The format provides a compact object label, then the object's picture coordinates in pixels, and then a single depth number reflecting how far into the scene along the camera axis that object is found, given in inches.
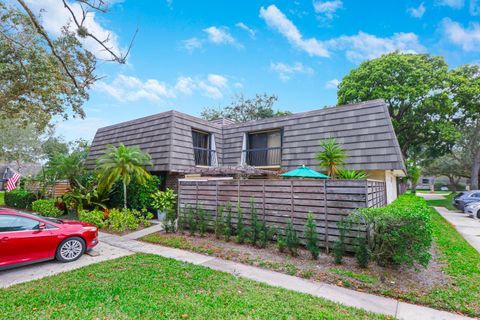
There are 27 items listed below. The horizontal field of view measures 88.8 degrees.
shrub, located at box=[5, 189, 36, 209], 571.8
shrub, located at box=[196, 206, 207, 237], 305.3
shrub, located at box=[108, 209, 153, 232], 347.9
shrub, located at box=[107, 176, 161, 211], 412.1
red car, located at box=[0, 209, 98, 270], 190.9
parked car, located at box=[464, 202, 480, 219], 536.1
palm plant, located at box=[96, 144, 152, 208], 351.3
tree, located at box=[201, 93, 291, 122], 1197.1
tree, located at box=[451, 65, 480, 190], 701.9
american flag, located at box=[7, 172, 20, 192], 735.0
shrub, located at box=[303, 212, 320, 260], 219.0
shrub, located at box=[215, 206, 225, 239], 289.4
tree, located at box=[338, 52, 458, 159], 721.6
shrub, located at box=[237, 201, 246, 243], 269.6
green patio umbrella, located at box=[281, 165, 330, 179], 335.1
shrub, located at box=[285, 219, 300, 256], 229.9
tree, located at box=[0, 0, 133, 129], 361.7
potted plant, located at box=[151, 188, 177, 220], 402.9
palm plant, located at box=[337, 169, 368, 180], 335.6
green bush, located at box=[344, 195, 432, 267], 175.9
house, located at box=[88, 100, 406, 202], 381.1
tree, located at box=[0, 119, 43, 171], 1145.5
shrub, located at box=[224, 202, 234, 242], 281.6
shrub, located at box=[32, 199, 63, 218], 452.5
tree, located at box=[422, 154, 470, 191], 1171.9
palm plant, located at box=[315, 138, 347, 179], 368.5
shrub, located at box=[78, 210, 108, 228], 361.3
